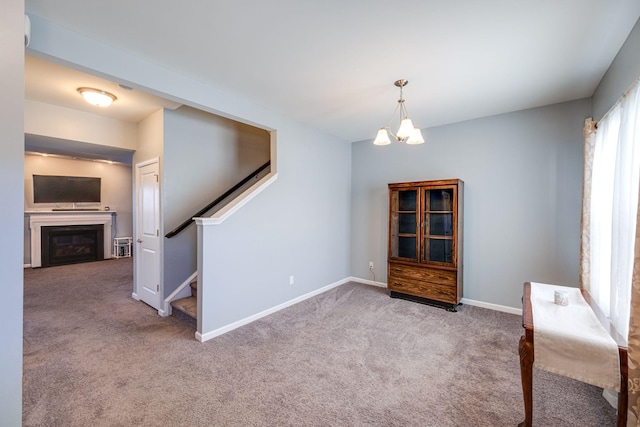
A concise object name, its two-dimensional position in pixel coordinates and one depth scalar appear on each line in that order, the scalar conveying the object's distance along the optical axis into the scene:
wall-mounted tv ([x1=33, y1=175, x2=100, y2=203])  6.04
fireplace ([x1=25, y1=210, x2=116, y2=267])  5.84
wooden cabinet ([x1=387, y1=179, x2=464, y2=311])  3.51
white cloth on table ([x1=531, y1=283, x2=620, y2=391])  1.30
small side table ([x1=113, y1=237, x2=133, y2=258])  7.18
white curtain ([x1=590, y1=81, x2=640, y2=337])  1.68
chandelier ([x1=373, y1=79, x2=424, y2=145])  2.35
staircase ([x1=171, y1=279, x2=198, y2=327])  3.08
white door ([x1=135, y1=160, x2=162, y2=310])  3.50
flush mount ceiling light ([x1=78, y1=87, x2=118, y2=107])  2.93
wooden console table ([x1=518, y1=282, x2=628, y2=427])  1.28
